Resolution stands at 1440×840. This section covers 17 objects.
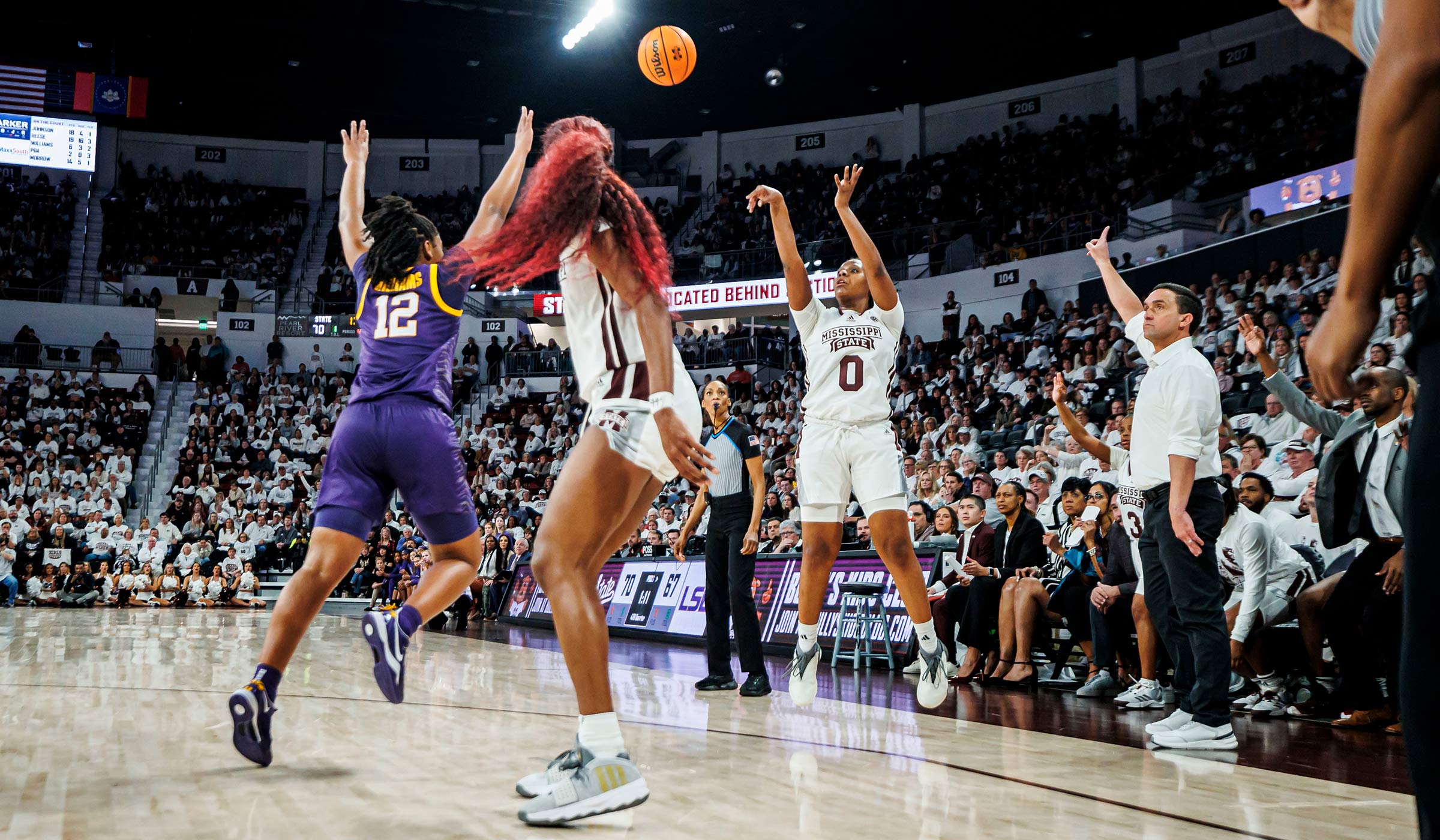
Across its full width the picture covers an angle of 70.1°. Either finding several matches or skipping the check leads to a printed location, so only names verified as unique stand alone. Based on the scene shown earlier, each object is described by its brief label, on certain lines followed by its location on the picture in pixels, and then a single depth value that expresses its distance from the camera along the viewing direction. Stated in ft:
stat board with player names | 82.23
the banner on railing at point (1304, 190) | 51.96
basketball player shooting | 16.05
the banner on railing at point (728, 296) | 80.69
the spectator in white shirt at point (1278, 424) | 31.86
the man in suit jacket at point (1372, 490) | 14.84
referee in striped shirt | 19.70
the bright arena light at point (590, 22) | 67.21
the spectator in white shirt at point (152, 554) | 56.90
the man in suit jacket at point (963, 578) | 25.05
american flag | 81.20
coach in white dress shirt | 13.46
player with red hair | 9.05
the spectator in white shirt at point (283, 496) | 66.80
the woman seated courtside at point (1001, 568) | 23.50
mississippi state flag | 81.97
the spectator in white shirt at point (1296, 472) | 24.22
